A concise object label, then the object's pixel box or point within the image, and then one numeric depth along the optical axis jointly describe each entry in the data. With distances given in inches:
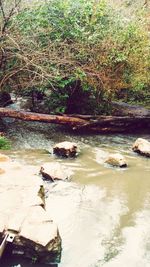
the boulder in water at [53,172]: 316.4
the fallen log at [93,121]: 466.6
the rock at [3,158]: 335.6
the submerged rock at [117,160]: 365.1
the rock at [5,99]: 575.0
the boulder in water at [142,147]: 411.5
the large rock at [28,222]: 200.2
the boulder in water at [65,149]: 388.5
